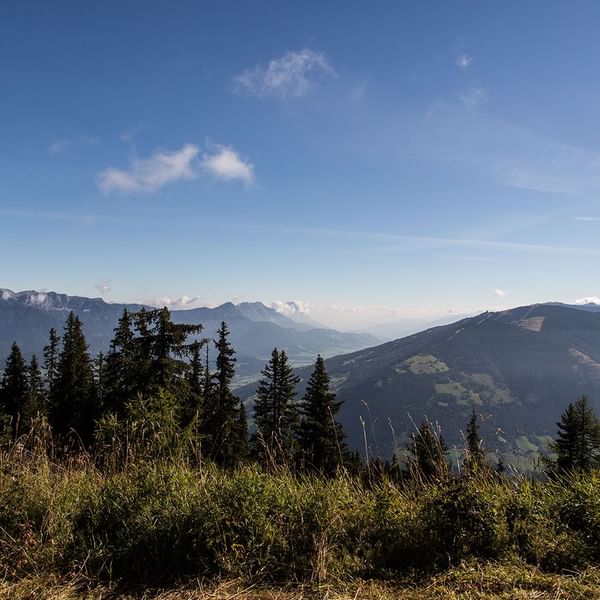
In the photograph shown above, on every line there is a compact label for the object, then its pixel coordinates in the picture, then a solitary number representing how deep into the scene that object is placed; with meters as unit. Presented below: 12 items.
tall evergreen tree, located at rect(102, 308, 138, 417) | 25.27
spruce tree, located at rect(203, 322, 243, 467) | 33.25
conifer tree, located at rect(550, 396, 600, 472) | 29.28
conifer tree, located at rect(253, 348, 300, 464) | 37.50
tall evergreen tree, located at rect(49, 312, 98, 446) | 35.16
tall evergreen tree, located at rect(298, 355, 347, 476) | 32.03
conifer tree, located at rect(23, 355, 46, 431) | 38.69
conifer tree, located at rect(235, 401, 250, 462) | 34.22
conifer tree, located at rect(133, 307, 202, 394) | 24.81
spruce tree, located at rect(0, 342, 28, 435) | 41.44
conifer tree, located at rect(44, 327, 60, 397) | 52.56
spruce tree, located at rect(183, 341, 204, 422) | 26.24
